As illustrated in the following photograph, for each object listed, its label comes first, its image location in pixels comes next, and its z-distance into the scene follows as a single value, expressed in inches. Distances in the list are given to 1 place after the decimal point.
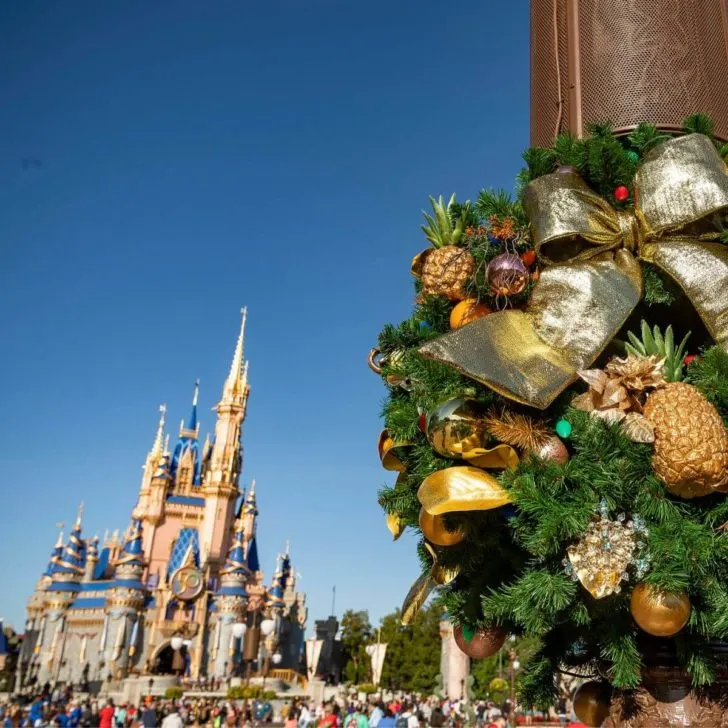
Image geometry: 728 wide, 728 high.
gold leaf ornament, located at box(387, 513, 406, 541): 98.3
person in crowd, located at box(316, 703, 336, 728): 587.5
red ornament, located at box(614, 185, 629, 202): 98.3
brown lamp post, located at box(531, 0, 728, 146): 110.0
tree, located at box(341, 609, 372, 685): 1972.2
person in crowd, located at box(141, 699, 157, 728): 598.9
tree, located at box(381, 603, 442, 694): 1731.1
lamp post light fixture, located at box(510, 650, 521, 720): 781.3
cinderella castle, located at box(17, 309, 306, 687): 1620.3
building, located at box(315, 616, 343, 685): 2047.2
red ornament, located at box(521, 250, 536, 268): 95.0
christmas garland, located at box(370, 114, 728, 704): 71.6
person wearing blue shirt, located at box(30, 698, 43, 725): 758.7
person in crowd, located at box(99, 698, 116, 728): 629.3
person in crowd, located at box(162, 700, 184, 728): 478.6
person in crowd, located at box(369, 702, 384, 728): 587.2
